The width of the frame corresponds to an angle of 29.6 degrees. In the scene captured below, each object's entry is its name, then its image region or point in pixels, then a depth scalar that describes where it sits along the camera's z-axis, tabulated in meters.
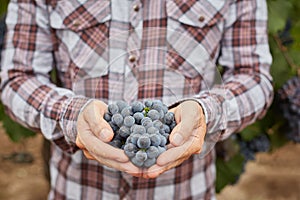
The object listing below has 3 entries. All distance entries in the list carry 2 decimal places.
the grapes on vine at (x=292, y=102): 1.52
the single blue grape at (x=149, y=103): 0.80
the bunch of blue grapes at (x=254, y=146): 1.70
